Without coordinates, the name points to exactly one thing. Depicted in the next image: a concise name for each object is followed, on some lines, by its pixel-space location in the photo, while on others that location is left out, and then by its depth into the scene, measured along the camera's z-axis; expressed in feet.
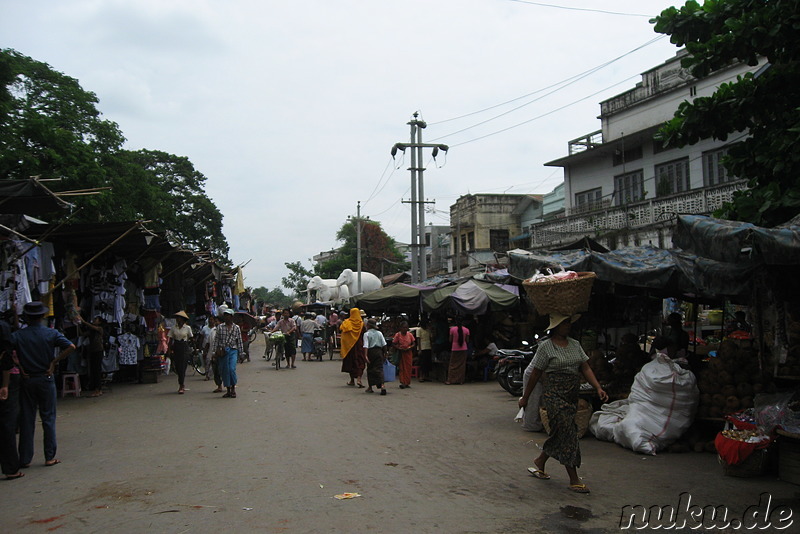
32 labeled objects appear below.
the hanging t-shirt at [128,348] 49.65
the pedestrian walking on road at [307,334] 85.66
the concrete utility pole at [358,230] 146.88
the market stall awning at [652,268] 27.78
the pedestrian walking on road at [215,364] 46.98
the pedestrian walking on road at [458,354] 53.67
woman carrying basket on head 20.63
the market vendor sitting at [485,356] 56.70
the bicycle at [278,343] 71.61
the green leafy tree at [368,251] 213.87
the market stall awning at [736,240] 19.81
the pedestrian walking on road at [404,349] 53.07
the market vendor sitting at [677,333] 37.52
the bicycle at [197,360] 64.18
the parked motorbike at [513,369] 45.34
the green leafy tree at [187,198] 152.25
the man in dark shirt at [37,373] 23.67
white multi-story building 81.25
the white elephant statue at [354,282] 131.13
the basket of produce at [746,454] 22.08
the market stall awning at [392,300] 62.64
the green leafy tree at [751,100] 24.38
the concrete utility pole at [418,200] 94.27
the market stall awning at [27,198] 27.61
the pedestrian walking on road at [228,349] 45.52
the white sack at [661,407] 26.91
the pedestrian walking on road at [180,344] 47.85
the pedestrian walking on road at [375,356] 48.47
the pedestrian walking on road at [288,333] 72.18
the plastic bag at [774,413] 22.40
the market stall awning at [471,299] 53.93
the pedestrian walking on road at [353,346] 51.90
